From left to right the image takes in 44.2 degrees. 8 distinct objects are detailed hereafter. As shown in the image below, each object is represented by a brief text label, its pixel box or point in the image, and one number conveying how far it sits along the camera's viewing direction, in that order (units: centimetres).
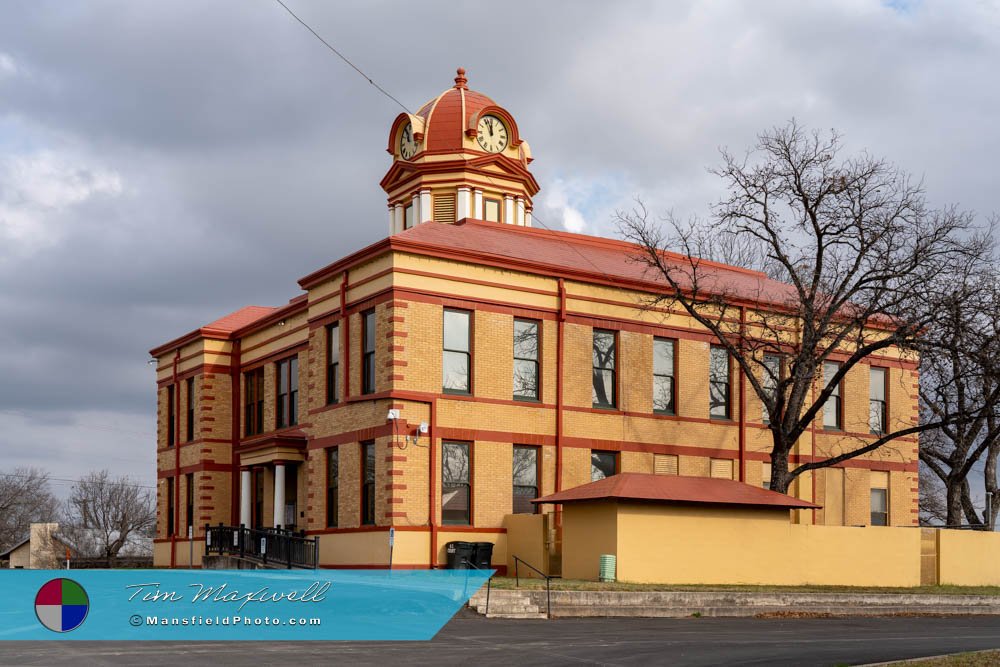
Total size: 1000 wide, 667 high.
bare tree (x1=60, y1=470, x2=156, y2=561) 9350
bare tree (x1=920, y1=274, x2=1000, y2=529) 3222
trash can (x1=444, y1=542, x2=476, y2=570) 3069
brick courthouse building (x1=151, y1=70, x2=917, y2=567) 3136
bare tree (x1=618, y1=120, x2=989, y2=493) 3272
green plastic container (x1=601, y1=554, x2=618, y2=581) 2817
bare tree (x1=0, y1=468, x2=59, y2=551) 9844
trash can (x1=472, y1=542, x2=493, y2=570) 3089
